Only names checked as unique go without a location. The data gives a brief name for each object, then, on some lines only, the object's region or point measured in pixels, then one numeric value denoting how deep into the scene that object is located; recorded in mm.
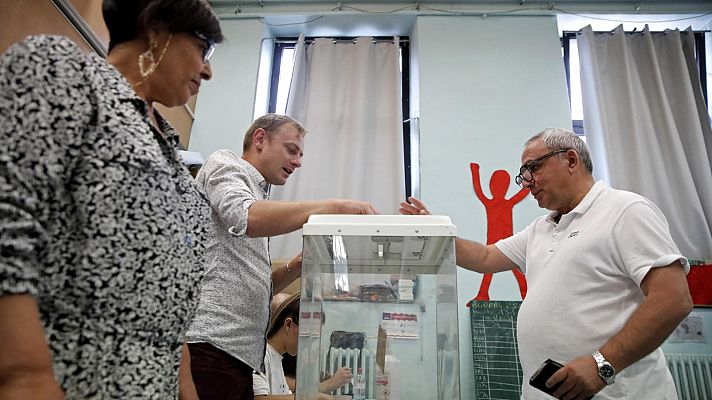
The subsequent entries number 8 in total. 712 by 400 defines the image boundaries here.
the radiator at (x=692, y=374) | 2199
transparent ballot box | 982
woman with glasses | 431
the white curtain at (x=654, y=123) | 2598
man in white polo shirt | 984
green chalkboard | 2104
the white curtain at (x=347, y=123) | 2713
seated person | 1519
